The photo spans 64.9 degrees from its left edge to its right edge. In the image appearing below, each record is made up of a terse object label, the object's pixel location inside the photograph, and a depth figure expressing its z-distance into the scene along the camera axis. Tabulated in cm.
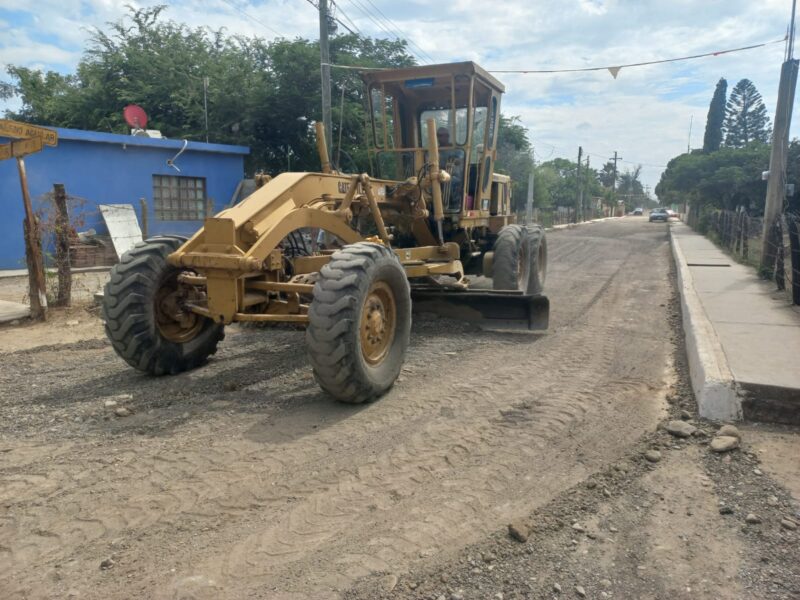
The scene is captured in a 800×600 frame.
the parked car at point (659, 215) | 5828
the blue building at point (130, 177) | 1470
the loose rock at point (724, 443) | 393
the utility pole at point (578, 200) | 5188
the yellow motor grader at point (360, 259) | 463
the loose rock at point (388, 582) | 260
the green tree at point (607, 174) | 12525
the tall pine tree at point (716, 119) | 5294
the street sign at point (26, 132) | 766
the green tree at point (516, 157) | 2712
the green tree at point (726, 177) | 2933
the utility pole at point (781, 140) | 1298
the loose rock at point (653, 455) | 383
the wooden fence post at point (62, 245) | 881
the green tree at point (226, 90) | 2030
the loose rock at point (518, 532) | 293
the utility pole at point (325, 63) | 1466
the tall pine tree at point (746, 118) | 5059
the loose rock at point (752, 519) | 312
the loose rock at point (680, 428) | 418
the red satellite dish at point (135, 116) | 1803
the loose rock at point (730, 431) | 411
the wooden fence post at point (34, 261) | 830
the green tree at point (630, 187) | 13166
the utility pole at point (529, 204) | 2520
